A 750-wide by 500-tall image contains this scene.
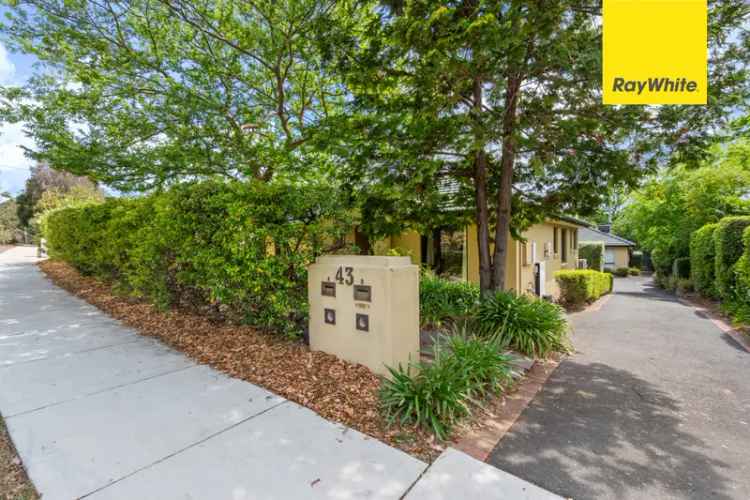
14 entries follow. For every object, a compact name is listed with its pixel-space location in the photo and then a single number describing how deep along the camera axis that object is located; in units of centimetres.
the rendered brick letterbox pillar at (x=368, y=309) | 392
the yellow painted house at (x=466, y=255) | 1001
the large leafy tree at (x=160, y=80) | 645
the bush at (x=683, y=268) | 1798
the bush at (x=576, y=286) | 1256
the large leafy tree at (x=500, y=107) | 454
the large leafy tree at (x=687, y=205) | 1508
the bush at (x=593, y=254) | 2650
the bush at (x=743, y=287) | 740
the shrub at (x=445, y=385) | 326
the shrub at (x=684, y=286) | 1566
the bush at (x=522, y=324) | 554
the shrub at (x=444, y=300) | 678
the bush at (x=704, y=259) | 1238
